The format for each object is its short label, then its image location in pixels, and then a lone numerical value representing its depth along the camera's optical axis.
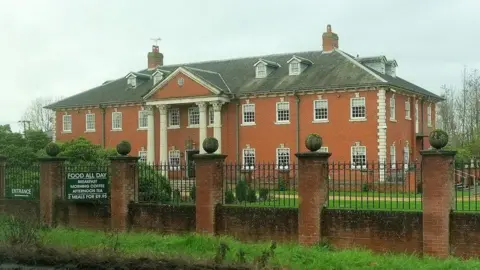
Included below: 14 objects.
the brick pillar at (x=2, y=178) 19.25
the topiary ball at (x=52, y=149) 17.86
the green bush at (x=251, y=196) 18.31
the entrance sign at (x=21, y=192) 18.41
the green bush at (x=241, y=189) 17.60
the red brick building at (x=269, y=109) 36.97
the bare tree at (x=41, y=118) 87.04
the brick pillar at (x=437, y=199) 12.10
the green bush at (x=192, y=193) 16.95
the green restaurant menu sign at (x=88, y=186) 16.81
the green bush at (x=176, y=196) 16.69
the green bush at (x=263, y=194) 17.86
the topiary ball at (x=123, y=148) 16.30
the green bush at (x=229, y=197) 17.59
